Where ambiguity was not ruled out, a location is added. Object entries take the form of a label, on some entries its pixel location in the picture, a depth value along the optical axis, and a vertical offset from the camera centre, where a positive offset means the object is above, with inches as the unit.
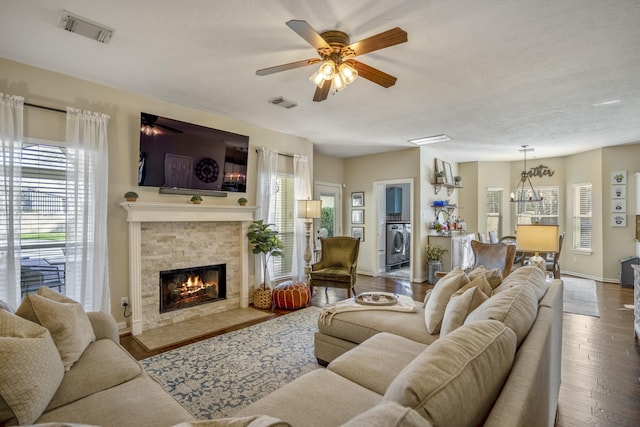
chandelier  294.2 +22.0
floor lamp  189.8 +0.7
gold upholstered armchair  179.2 -31.9
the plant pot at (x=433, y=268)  234.4 -41.1
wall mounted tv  138.0 +27.2
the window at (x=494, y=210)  309.6 +3.7
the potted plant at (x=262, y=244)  171.6 -17.5
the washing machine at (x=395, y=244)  286.8 -28.8
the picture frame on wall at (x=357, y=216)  274.8 -2.5
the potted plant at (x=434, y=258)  235.0 -34.5
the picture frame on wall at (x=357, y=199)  273.7 +12.7
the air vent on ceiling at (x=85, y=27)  85.5 +53.0
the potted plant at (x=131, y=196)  130.9 +6.9
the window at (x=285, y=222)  202.5 -5.9
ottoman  167.2 -44.9
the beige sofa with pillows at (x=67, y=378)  48.5 -31.8
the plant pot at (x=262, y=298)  172.1 -47.2
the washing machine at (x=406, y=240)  310.4 -26.8
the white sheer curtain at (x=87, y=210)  119.0 +0.9
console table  120.2 -34.4
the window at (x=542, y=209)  287.7 +4.7
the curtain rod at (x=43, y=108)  113.2 +39.0
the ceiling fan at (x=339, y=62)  81.0 +43.2
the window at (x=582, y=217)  260.5 -2.6
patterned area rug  87.0 -51.7
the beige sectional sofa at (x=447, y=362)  31.9 -20.9
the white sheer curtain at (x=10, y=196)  105.3 +5.4
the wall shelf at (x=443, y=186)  260.8 +24.0
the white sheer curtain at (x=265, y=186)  183.5 +16.1
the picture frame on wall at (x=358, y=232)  275.2 -16.8
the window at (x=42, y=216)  112.5 -1.4
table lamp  112.0 -9.1
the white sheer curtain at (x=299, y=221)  206.1 -5.3
